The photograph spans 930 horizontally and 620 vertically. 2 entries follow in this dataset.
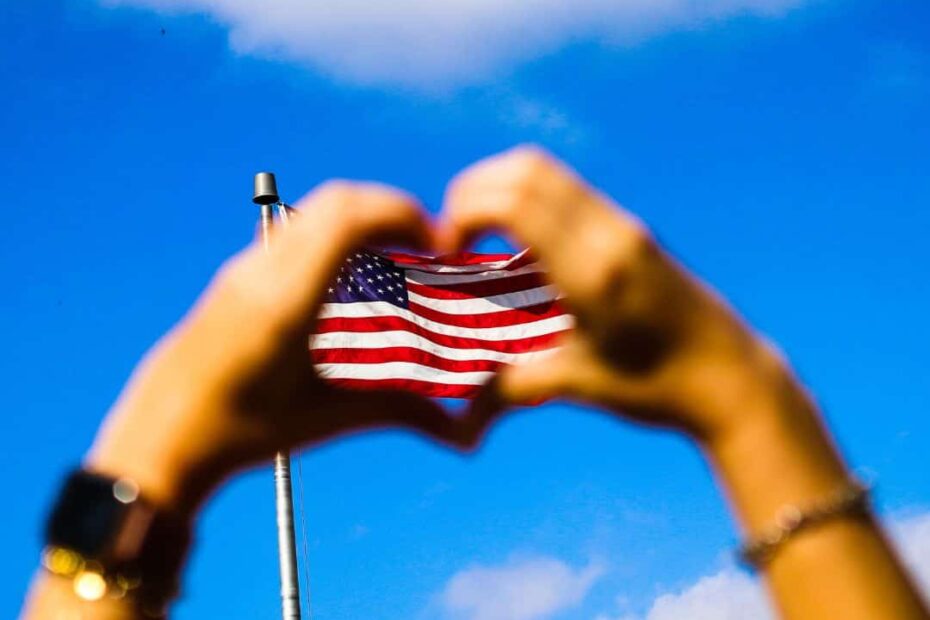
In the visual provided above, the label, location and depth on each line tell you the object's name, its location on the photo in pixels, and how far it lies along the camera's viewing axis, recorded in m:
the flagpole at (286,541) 11.88
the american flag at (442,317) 9.72
